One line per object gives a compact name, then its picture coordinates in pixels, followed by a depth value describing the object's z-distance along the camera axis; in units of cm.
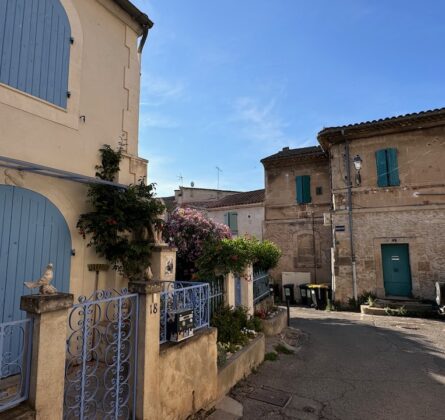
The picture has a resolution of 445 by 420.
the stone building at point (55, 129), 405
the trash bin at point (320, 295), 1359
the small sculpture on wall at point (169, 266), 555
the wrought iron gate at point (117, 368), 264
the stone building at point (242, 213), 2108
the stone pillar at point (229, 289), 608
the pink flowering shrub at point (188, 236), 812
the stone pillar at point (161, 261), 539
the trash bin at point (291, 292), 1518
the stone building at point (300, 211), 1619
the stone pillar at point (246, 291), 685
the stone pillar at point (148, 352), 311
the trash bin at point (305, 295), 1440
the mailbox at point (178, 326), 370
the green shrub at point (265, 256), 881
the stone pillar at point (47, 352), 217
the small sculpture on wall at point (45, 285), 231
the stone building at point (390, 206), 1174
